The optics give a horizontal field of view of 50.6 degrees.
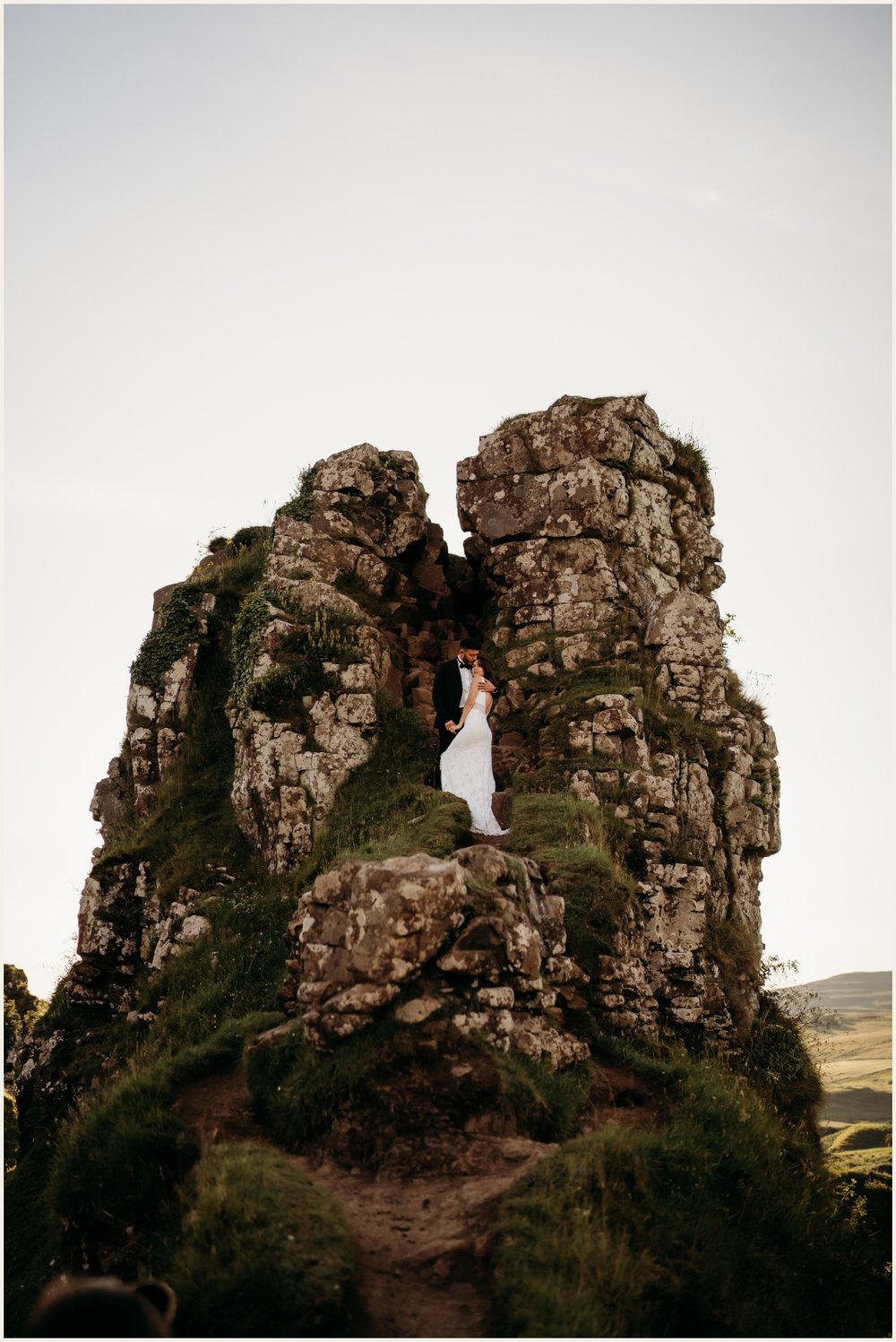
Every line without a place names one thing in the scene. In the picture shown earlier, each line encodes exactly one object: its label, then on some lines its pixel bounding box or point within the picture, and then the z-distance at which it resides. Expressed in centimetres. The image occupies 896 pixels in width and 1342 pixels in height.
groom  1783
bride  1677
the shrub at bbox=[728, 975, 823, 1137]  1619
